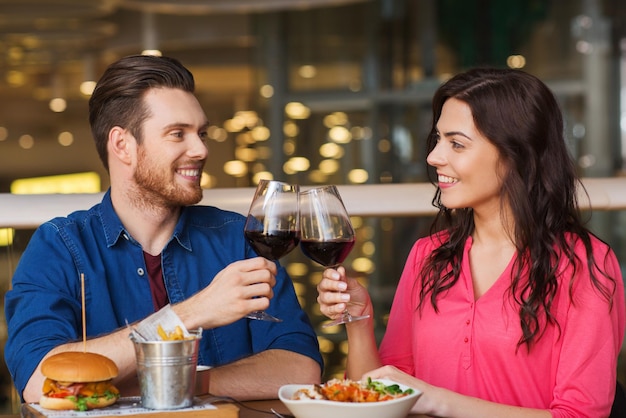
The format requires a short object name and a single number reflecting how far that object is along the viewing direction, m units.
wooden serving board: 2.25
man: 2.70
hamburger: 2.28
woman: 2.64
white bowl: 2.21
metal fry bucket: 2.26
